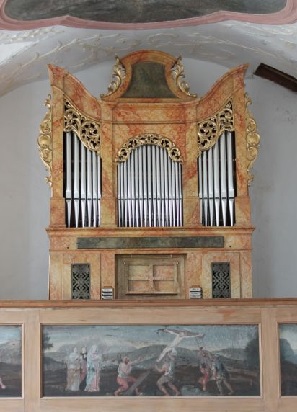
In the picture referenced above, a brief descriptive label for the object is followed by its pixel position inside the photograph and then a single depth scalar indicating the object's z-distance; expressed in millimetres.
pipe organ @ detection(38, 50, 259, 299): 10445
